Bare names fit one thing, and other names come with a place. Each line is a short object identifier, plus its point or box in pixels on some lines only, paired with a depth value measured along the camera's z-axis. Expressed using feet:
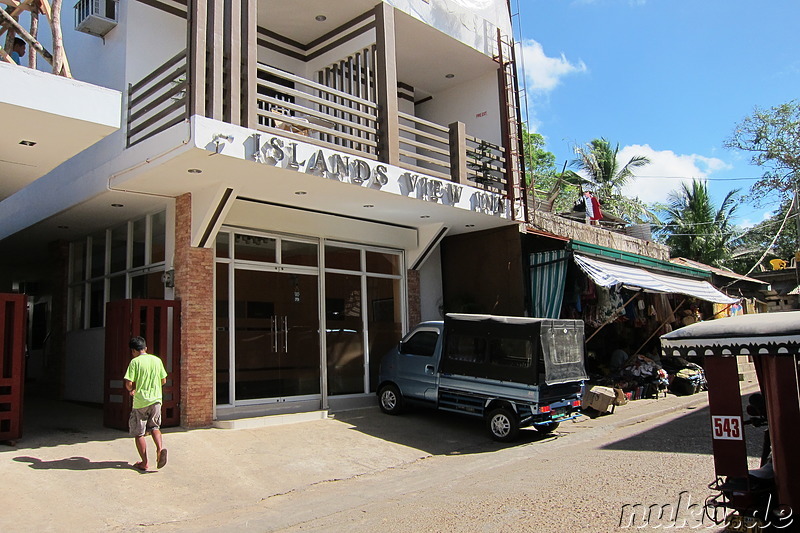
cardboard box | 41.11
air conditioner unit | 34.24
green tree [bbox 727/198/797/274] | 115.24
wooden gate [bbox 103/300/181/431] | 31.86
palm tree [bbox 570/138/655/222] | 117.80
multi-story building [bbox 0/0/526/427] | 30.86
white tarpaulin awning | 42.32
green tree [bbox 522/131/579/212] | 108.71
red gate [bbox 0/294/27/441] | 27.91
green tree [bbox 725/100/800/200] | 91.61
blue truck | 32.73
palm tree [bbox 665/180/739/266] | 105.40
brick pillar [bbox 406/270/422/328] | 46.70
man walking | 25.04
